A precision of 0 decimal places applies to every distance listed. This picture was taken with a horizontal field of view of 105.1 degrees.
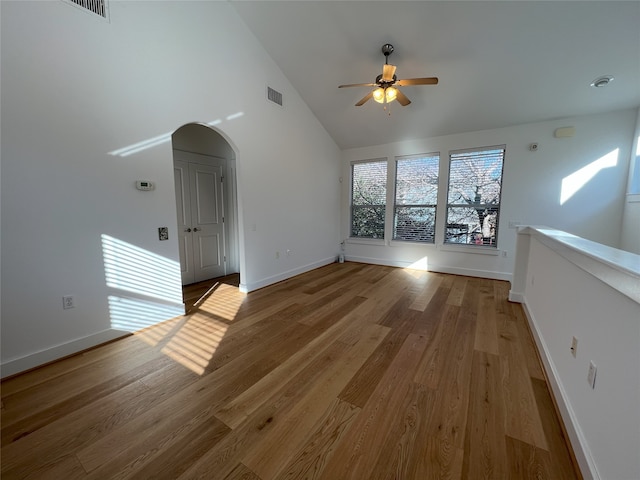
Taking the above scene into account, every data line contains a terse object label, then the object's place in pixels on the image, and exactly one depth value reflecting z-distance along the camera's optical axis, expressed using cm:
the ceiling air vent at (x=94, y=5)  203
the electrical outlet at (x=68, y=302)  207
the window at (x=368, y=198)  550
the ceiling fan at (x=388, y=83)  279
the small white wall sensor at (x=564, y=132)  371
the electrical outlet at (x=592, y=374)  115
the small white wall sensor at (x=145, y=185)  245
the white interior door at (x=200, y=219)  407
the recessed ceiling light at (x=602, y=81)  299
